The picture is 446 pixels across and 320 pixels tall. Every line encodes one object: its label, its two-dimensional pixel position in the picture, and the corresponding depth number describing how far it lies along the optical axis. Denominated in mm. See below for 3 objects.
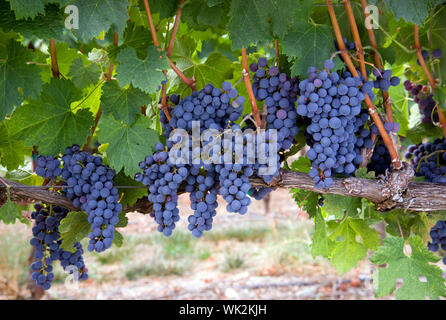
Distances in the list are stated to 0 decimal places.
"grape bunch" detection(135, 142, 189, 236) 1125
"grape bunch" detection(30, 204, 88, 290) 1414
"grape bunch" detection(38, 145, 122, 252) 1182
